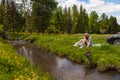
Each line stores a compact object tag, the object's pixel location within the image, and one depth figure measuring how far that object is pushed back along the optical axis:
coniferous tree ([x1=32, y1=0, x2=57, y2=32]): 26.10
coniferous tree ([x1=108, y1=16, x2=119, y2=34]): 39.43
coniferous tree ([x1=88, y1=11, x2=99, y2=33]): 36.17
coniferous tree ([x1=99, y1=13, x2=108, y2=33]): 37.88
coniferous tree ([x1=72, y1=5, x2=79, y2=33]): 33.25
